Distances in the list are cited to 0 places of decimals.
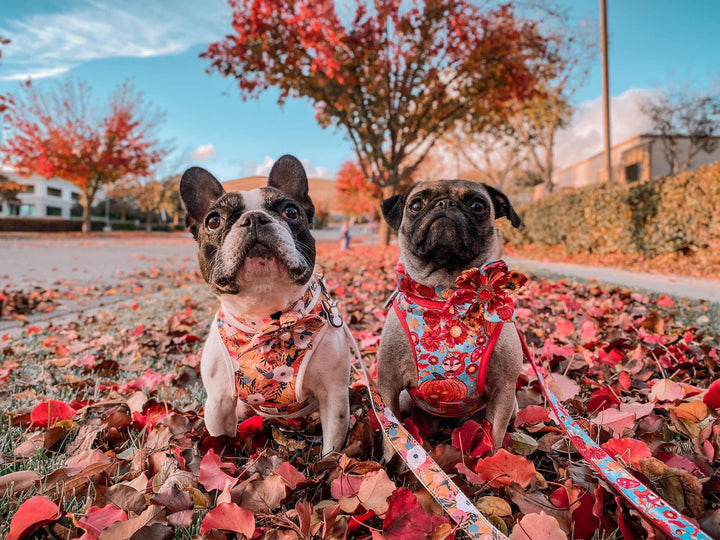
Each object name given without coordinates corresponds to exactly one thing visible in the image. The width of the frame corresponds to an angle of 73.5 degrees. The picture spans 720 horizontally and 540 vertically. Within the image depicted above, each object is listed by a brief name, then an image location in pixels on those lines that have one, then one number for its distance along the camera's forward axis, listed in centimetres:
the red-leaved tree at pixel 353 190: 1462
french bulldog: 58
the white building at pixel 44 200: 5757
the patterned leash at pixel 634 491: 41
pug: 59
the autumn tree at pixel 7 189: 3271
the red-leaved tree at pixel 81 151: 2978
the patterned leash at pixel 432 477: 44
